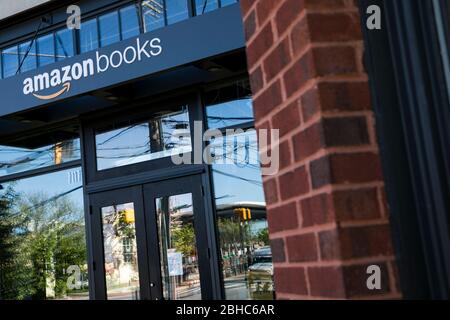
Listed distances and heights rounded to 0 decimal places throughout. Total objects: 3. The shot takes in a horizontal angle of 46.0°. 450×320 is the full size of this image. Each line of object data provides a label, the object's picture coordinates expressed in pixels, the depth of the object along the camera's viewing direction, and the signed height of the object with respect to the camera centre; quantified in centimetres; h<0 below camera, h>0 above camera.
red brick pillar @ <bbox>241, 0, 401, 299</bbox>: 113 +18
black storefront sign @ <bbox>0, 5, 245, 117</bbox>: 553 +223
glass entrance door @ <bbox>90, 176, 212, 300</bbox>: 648 +22
